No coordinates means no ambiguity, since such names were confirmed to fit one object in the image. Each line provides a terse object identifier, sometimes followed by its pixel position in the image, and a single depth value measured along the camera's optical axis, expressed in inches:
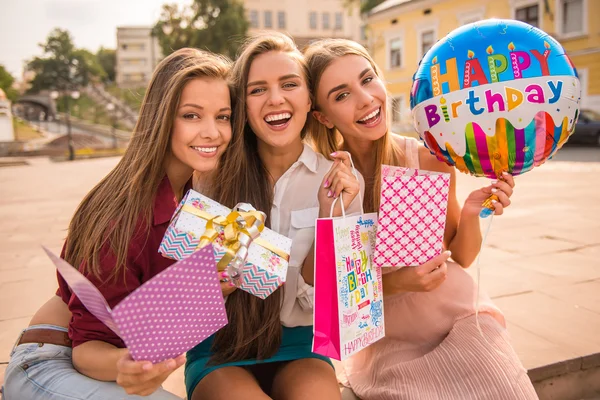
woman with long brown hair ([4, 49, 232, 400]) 62.7
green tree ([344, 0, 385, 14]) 1192.5
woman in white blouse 78.2
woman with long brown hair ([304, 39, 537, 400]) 74.6
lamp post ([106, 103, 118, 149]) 1200.8
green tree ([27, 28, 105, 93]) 2659.9
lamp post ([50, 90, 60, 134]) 1786.4
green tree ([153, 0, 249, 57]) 1385.3
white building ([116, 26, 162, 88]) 2637.8
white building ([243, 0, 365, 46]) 1913.1
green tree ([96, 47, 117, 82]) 3125.0
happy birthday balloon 69.2
